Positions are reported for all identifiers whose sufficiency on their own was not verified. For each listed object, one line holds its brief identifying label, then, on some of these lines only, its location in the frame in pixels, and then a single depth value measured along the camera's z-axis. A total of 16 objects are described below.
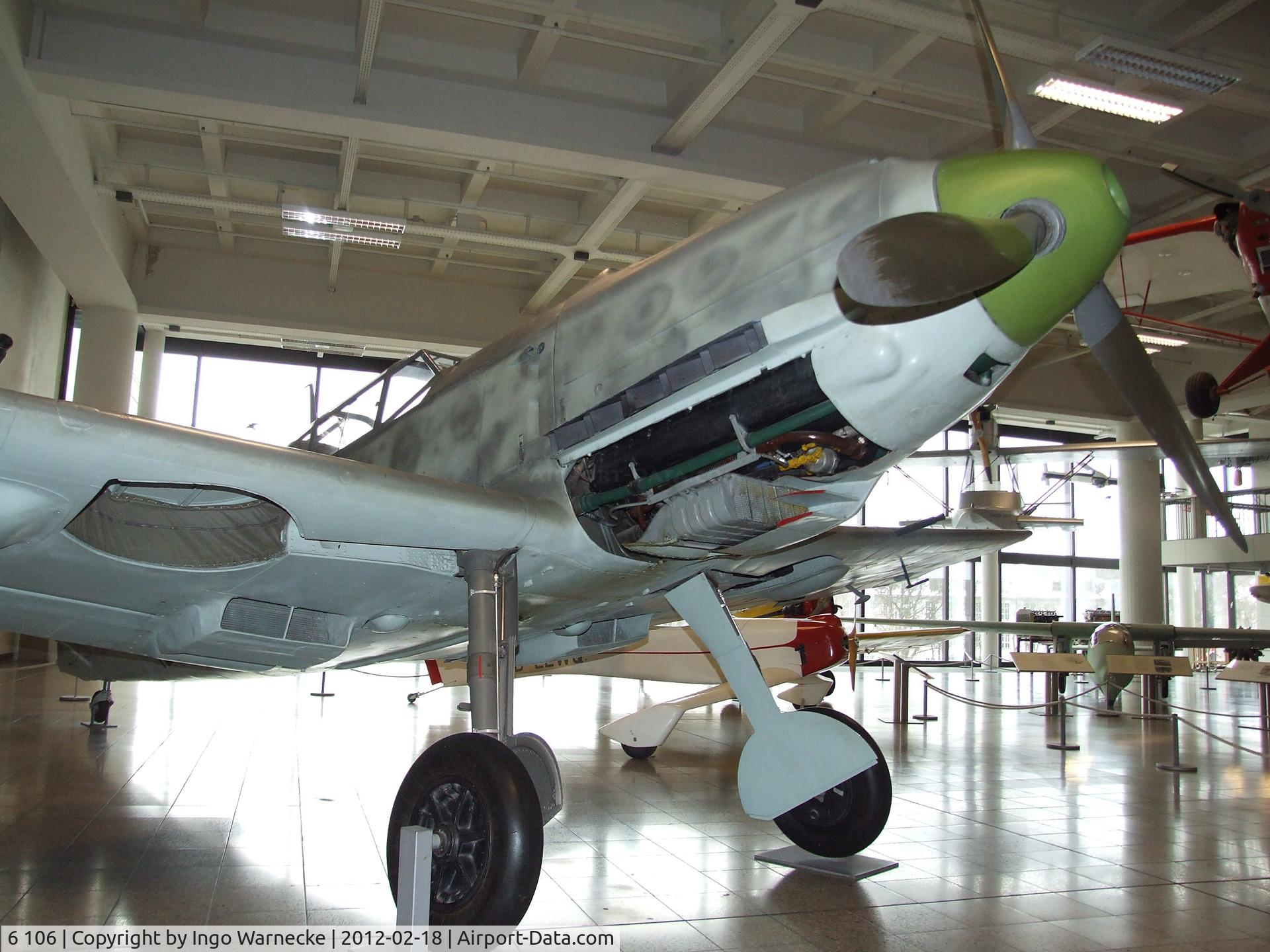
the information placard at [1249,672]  10.54
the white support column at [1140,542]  20.02
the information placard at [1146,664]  11.34
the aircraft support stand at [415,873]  2.49
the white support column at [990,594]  23.73
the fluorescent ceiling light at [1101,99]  9.47
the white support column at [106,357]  14.52
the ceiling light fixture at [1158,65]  8.80
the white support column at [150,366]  17.92
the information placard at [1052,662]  11.57
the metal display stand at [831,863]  4.38
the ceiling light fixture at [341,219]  12.64
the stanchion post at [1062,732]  9.27
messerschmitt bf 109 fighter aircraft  2.70
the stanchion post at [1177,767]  7.24
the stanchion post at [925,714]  11.43
